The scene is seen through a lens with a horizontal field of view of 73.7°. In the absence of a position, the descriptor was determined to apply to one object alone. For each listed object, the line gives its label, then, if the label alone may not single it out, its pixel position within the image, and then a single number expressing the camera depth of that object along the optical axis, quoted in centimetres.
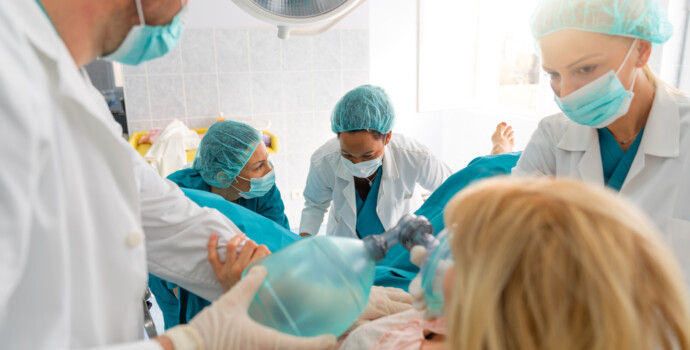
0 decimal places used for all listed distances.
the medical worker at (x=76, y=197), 54
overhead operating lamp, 96
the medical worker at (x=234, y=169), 184
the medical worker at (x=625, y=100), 110
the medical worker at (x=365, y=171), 196
